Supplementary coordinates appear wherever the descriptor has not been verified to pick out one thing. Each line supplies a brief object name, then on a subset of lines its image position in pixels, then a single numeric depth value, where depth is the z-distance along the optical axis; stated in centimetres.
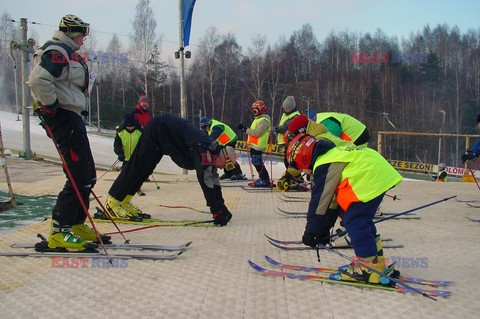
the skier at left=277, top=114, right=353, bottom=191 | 354
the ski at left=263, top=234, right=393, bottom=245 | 379
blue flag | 1132
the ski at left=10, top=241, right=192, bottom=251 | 352
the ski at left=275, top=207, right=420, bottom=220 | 519
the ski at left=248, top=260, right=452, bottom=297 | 260
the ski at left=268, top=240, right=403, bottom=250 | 364
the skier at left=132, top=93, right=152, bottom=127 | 751
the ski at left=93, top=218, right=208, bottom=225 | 473
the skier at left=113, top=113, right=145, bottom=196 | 663
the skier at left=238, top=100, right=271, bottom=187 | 846
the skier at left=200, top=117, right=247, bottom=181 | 837
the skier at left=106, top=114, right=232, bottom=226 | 477
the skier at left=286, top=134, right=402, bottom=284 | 274
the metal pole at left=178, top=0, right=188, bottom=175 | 1121
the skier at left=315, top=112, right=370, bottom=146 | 525
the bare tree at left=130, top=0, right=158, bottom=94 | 3472
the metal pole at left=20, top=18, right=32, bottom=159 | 1102
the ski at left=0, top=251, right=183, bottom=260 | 325
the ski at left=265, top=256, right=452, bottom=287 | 278
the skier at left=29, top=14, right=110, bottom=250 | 334
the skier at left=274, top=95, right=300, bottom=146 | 805
